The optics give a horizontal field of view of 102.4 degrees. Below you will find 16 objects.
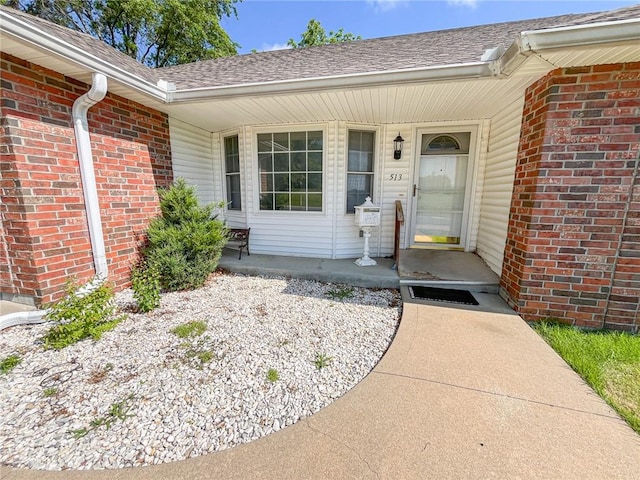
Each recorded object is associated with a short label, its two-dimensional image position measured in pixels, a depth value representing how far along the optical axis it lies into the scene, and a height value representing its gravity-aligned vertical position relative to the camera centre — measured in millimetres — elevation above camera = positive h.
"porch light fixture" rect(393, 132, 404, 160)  4270 +789
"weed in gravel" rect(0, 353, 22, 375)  1919 -1294
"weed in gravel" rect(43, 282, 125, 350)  2213 -1124
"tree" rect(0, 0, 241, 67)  10008 +7008
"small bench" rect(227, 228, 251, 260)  4664 -726
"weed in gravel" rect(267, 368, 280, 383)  1852 -1311
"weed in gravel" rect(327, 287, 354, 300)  3322 -1303
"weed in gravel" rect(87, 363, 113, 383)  1839 -1317
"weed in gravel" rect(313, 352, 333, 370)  1994 -1307
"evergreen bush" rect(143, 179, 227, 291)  3381 -632
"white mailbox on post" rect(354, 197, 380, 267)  4012 -381
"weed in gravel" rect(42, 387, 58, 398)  1702 -1318
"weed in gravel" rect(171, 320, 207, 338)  2428 -1305
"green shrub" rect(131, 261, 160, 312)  2836 -1097
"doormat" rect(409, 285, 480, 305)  3047 -1219
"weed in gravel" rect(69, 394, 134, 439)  1449 -1320
